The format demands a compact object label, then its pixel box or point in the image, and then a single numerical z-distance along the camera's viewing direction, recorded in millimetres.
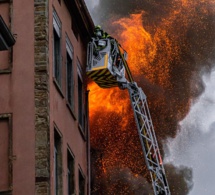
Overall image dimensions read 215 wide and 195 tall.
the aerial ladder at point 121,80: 31593
